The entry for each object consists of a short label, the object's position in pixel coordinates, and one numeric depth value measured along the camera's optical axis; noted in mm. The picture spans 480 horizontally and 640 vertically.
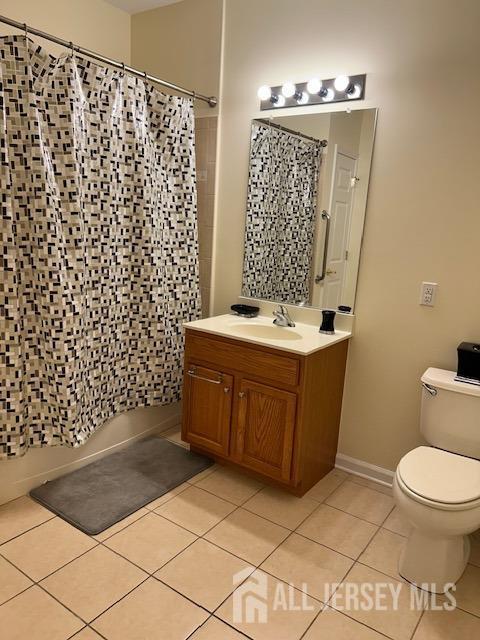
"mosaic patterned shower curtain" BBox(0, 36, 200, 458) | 1937
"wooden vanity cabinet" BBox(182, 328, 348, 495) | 2158
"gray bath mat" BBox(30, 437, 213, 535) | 2088
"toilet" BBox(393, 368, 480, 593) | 1636
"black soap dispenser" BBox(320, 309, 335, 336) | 2391
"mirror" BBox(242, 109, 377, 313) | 2340
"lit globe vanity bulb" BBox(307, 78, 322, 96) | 2330
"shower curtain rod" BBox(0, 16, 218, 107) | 1850
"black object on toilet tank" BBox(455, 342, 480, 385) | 1963
